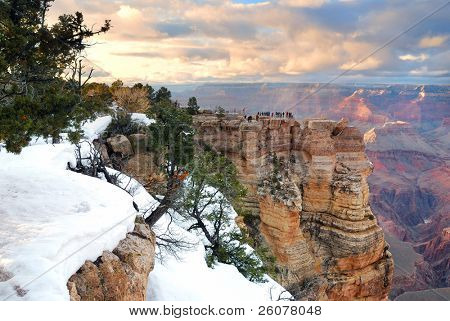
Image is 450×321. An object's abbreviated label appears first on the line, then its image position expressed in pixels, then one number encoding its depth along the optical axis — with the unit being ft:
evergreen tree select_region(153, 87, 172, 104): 137.37
